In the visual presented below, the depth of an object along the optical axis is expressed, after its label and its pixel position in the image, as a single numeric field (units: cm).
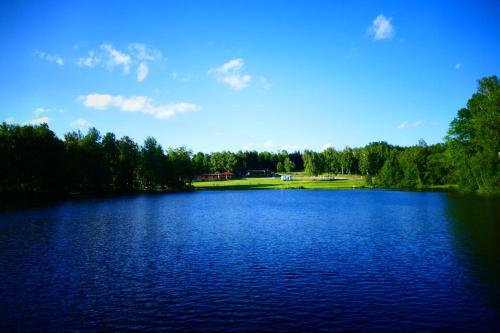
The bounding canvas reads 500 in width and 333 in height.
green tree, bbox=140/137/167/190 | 16775
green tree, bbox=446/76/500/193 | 9919
